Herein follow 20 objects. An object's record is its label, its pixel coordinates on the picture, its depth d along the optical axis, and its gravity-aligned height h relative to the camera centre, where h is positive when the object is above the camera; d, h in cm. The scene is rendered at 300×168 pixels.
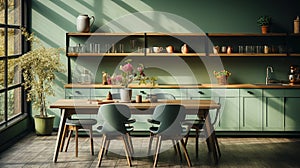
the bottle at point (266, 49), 872 +59
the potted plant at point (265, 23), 874 +104
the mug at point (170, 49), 877 +59
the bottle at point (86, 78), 888 +7
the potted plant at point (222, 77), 867 +9
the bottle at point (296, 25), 874 +101
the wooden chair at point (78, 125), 684 -59
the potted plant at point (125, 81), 686 +2
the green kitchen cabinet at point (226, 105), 845 -38
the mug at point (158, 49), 877 +58
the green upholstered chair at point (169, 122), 623 -51
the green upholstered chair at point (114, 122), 624 -50
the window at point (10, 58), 762 +37
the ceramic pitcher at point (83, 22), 868 +104
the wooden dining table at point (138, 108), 664 -35
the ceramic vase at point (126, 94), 696 -17
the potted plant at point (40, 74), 821 +13
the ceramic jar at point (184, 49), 876 +59
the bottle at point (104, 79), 874 +5
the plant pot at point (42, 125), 846 -73
